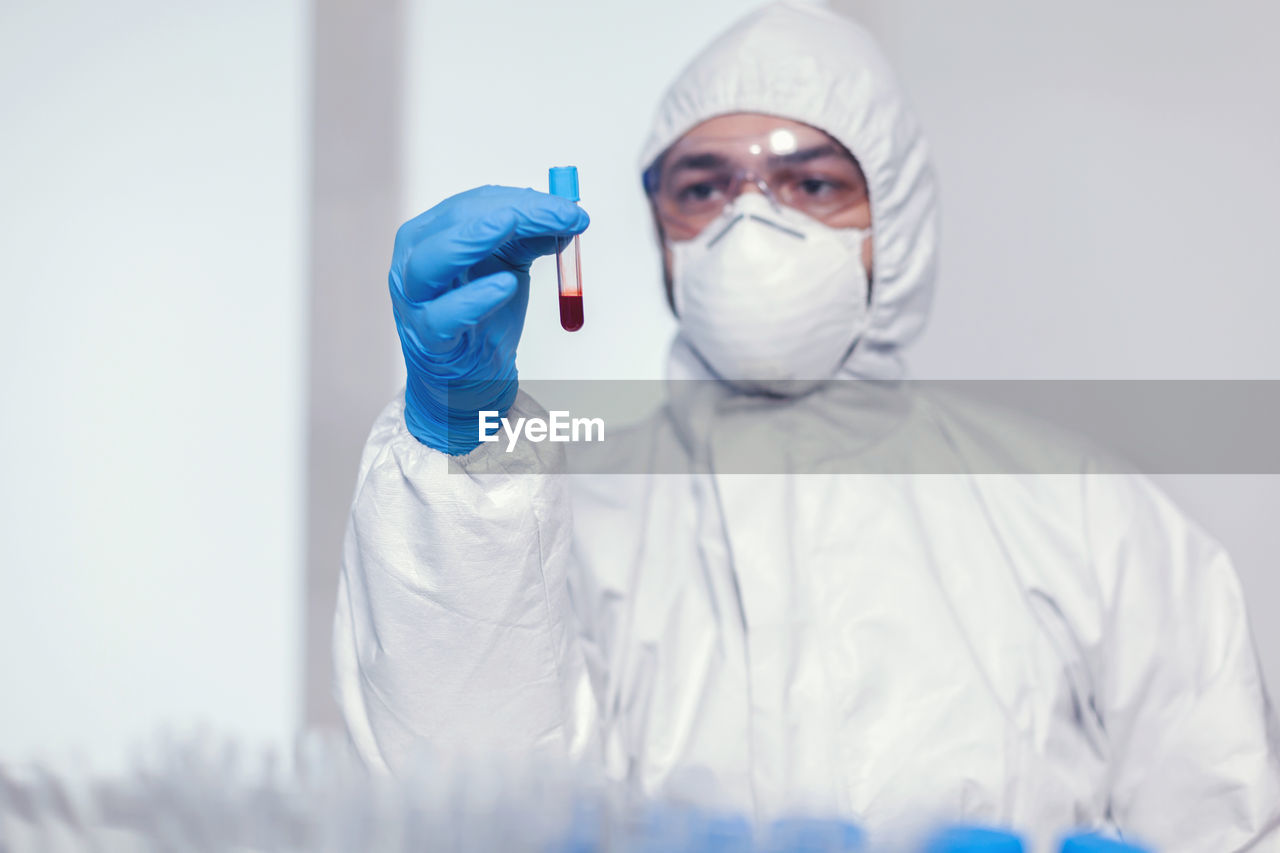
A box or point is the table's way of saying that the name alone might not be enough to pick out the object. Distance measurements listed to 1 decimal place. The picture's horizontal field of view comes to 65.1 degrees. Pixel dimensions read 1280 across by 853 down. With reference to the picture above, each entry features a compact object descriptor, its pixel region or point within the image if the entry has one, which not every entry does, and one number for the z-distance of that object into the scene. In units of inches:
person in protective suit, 29.5
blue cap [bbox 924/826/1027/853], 18.6
